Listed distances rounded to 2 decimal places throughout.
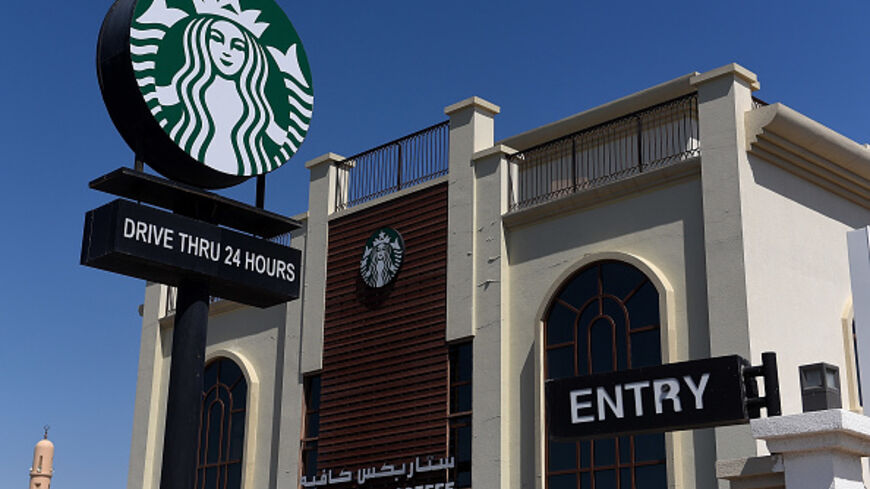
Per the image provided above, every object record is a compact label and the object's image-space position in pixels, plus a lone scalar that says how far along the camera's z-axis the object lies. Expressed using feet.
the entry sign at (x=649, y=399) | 26.86
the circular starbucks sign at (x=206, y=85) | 37.01
